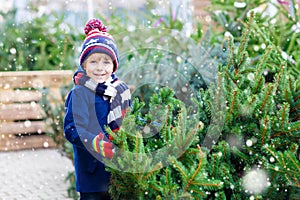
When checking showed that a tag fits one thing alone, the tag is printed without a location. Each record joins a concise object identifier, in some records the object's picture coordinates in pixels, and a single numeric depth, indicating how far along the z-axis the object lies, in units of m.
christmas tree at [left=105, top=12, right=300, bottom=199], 2.30
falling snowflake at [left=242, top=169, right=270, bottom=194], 2.58
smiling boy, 2.73
